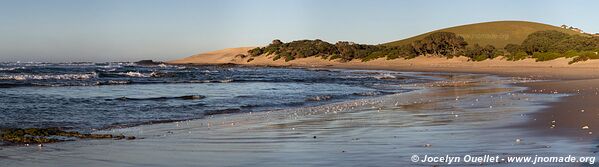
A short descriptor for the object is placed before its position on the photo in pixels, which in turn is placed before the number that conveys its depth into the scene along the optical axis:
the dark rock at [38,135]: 9.07
